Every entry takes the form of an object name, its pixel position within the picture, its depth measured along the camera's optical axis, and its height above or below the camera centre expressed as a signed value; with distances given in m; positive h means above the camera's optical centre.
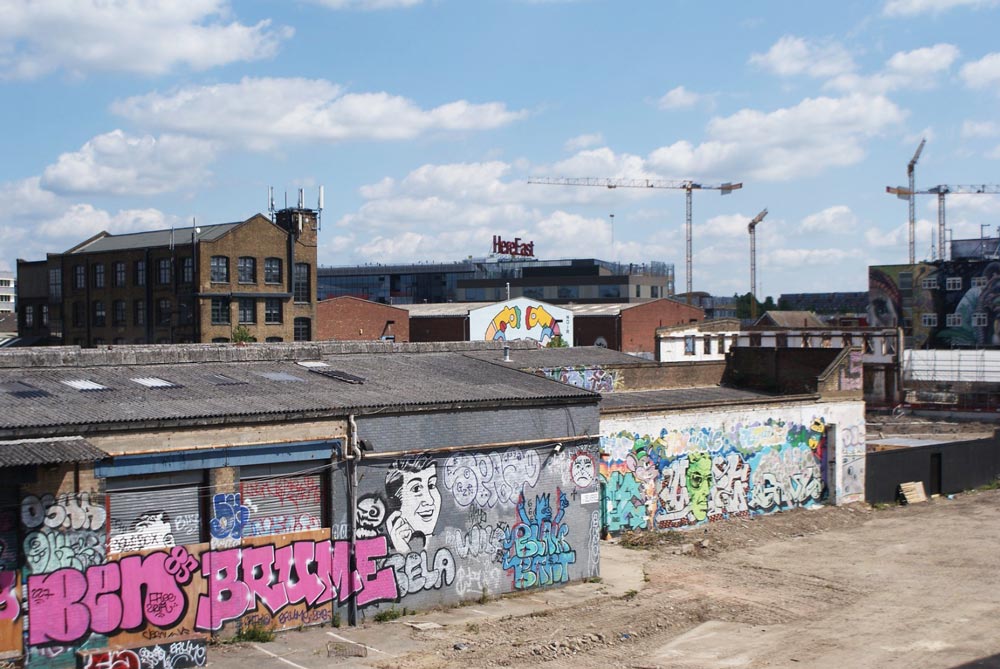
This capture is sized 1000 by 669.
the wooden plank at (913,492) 39.88 -6.21
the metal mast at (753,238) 173.25 +16.74
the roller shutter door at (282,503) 20.09 -3.34
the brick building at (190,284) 67.00 +3.70
